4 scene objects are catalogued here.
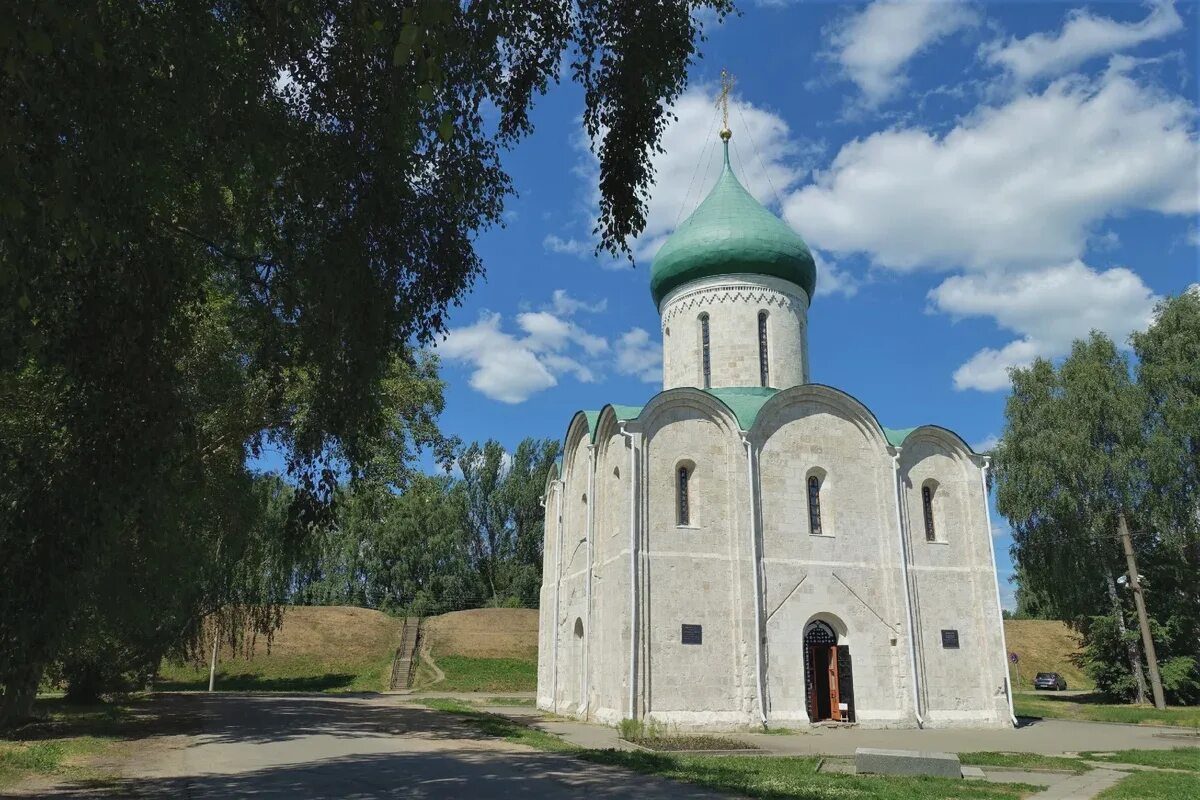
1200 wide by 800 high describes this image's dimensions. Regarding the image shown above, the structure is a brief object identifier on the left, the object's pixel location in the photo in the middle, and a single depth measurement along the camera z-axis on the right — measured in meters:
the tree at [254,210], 5.60
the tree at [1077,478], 23.55
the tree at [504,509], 46.62
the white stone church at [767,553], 16.69
